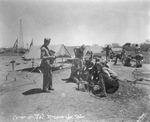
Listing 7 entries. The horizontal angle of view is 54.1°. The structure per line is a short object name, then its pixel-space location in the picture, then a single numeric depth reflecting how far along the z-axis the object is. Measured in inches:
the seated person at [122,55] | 556.8
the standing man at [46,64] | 203.2
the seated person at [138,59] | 489.1
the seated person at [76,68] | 271.8
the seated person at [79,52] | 289.2
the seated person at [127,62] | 514.6
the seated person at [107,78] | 221.1
